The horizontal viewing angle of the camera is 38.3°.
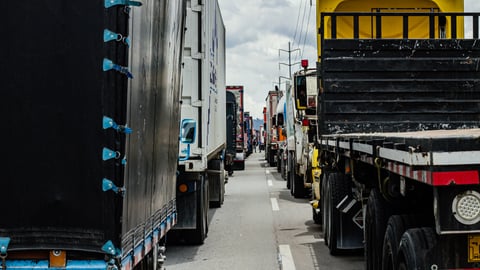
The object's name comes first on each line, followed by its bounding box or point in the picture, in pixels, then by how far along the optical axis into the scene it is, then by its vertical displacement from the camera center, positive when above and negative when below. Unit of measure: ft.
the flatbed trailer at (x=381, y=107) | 19.60 +1.42
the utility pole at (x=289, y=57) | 290.15 +35.16
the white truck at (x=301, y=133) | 43.04 +0.52
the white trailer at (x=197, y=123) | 34.35 +0.80
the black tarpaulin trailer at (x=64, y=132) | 13.62 +0.12
